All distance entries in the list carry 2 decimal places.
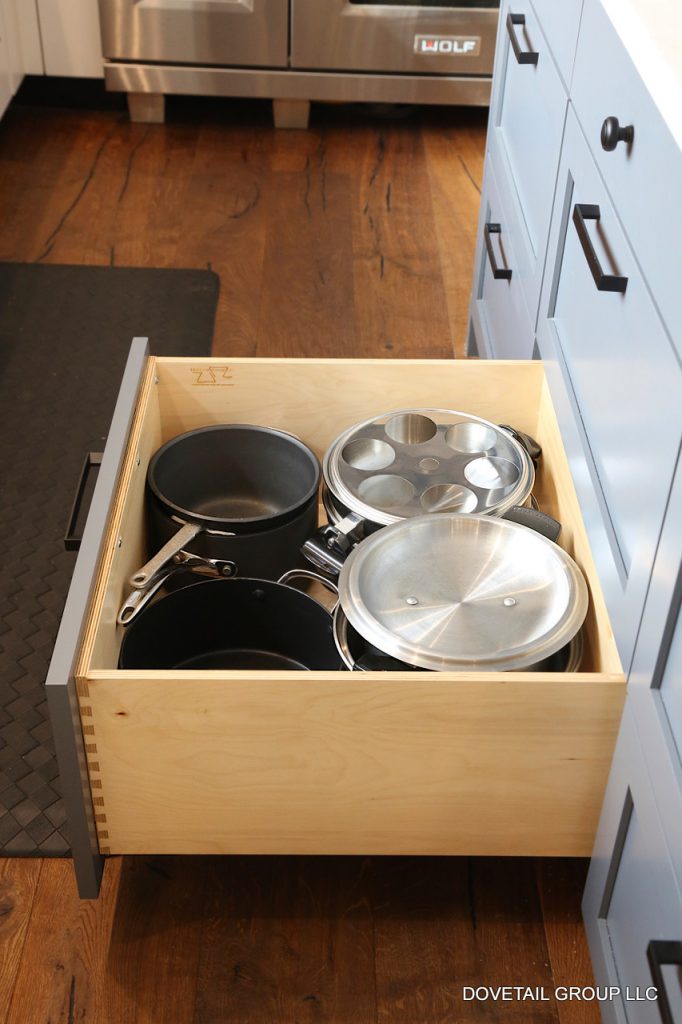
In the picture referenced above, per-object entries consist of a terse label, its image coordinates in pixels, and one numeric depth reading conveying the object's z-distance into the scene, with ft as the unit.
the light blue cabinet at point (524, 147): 4.48
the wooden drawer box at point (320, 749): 3.14
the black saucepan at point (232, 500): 3.92
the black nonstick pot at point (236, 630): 3.84
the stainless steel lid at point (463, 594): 3.41
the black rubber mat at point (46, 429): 4.38
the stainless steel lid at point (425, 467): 4.10
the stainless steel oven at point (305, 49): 9.02
